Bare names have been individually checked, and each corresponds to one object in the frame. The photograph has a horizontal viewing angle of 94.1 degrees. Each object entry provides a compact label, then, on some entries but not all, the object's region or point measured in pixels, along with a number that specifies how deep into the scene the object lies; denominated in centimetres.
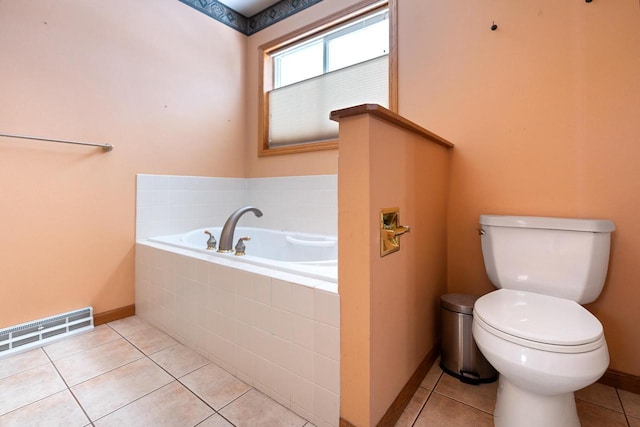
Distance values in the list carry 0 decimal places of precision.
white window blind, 203
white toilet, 87
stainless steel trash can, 134
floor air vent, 156
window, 203
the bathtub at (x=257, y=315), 106
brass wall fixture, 101
